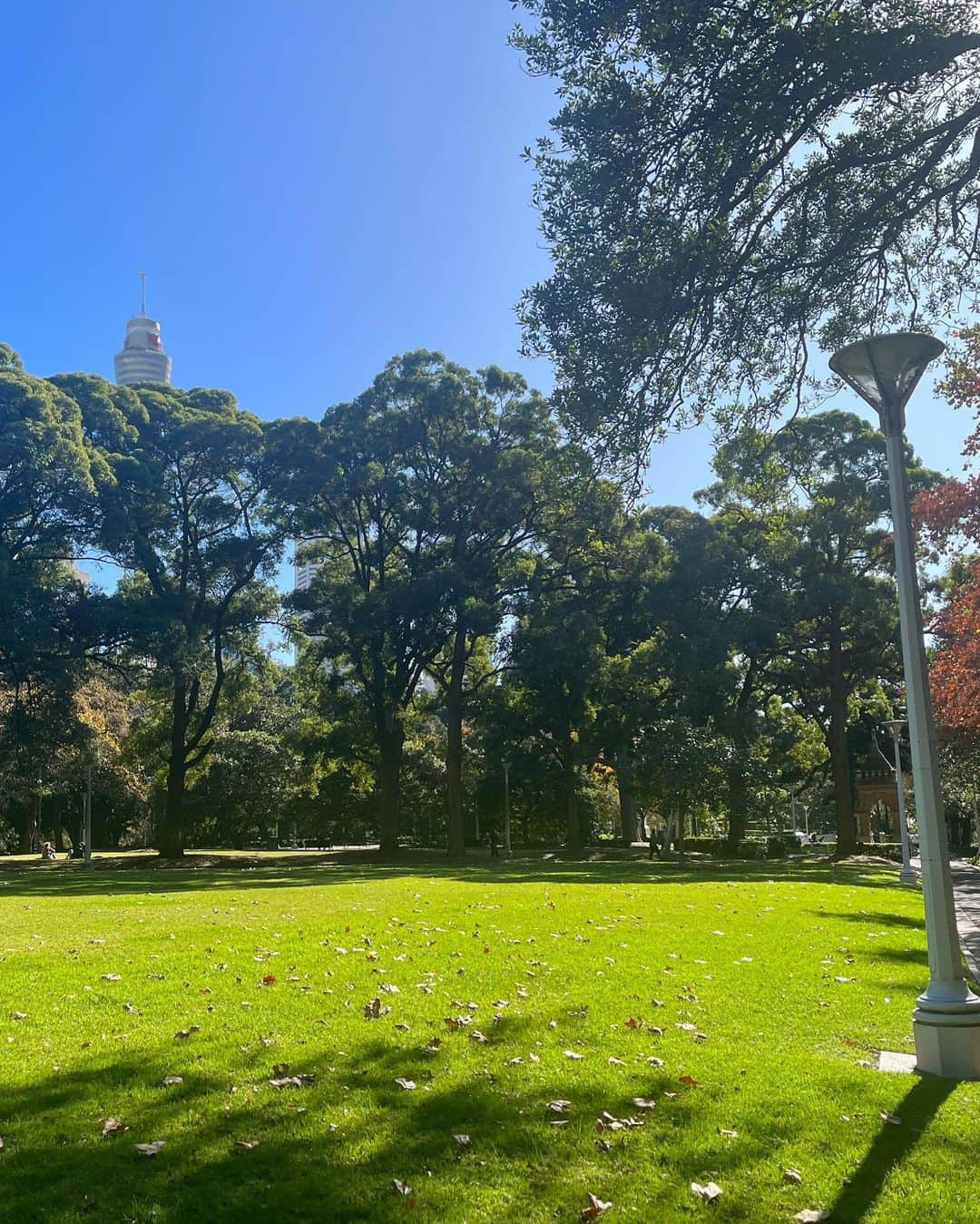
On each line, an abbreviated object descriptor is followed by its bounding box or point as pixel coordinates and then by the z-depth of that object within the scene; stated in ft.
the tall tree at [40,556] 81.76
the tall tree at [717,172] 23.86
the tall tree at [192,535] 99.45
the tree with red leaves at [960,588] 43.01
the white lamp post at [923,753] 17.95
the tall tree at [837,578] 105.70
